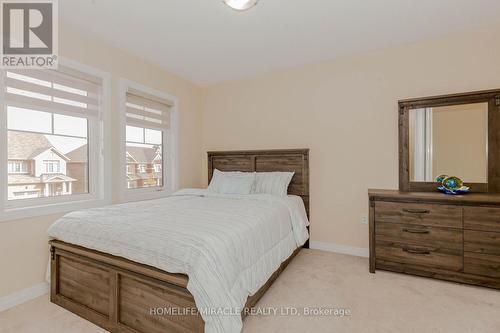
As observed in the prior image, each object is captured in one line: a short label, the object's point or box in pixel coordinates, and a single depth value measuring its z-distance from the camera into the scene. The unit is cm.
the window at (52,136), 212
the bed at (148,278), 135
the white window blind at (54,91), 211
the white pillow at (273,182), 309
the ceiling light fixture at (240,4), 191
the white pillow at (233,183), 311
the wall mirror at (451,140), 245
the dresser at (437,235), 211
